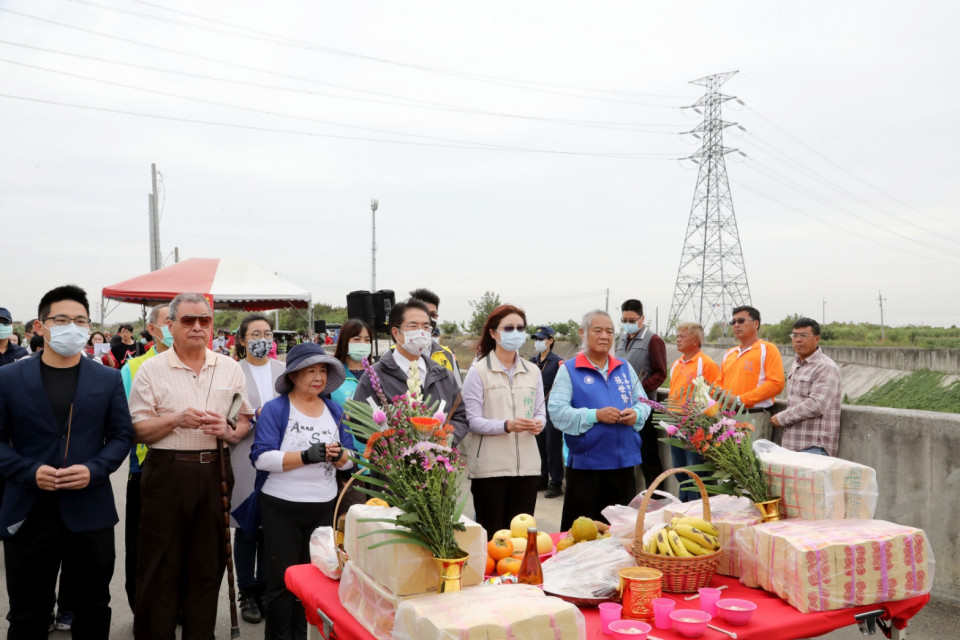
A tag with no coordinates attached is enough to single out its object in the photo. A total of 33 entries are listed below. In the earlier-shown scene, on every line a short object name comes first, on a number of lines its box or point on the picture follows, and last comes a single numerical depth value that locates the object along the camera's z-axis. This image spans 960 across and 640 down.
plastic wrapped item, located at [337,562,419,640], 2.16
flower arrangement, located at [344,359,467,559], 2.16
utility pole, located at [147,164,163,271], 25.05
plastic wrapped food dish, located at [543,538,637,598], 2.52
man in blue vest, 4.56
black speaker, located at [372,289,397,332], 8.31
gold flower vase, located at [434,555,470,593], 2.13
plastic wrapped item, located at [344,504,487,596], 2.13
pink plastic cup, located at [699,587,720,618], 2.40
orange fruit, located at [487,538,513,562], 2.87
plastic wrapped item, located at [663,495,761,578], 2.79
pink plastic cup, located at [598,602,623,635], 2.30
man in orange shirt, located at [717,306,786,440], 5.57
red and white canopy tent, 11.77
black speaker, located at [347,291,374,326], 8.30
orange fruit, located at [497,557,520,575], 2.75
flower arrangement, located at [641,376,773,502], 2.95
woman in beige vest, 4.36
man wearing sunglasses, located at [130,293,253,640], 3.46
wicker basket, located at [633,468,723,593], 2.55
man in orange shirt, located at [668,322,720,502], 6.01
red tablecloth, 2.28
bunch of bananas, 2.62
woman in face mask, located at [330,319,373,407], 5.00
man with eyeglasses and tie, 4.12
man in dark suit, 3.19
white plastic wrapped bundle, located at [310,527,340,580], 2.80
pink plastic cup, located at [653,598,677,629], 2.29
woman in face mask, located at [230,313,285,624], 4.27
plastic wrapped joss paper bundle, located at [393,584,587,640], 1.82
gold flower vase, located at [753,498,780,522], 2.90
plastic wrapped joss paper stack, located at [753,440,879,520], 2.82
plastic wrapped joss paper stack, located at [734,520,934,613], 2.41
